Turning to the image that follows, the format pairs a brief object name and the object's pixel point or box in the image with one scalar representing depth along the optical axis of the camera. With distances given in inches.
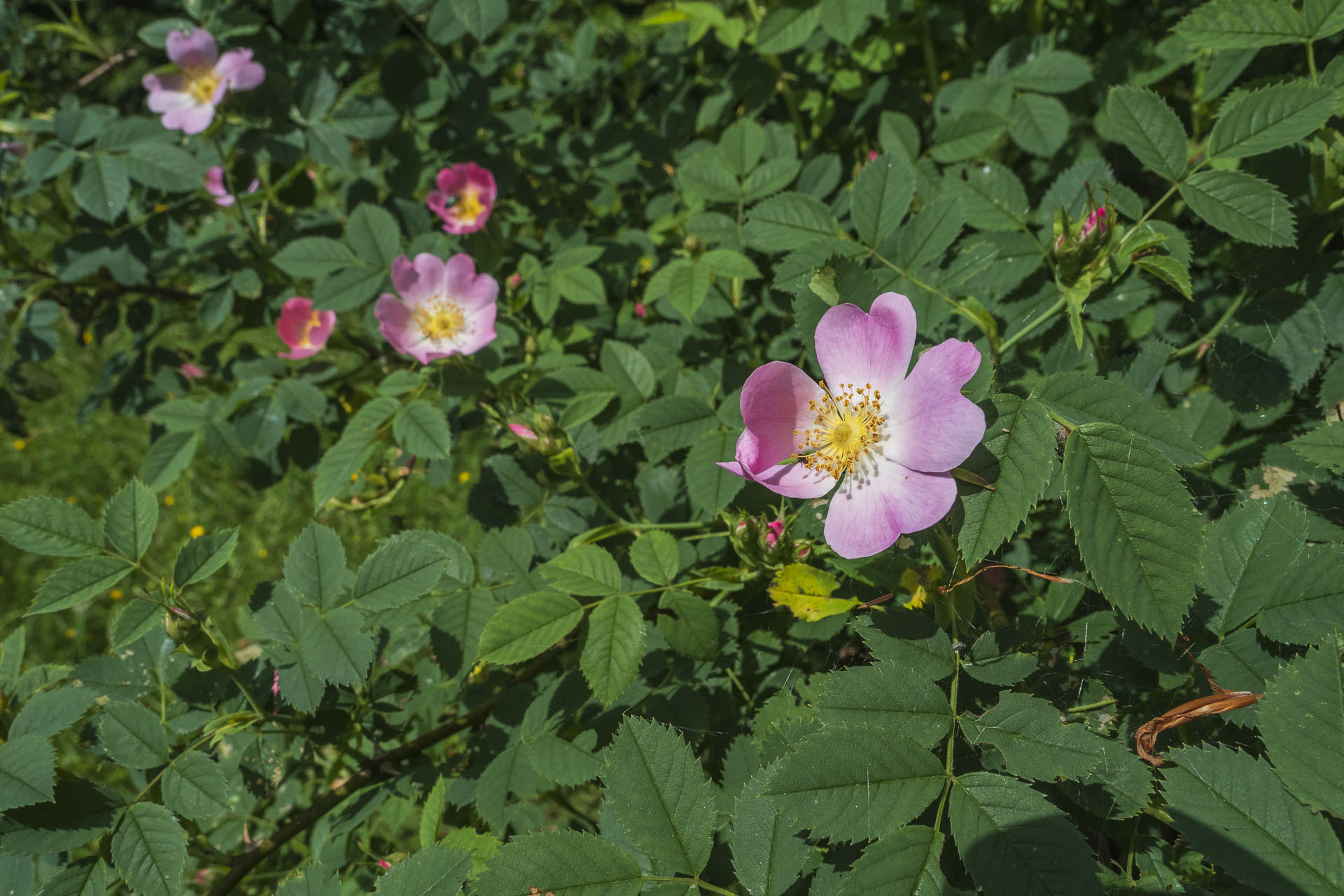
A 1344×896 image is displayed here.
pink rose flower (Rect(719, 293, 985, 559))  11.8
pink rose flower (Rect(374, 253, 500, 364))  17.3
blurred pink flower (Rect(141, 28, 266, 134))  18.4
